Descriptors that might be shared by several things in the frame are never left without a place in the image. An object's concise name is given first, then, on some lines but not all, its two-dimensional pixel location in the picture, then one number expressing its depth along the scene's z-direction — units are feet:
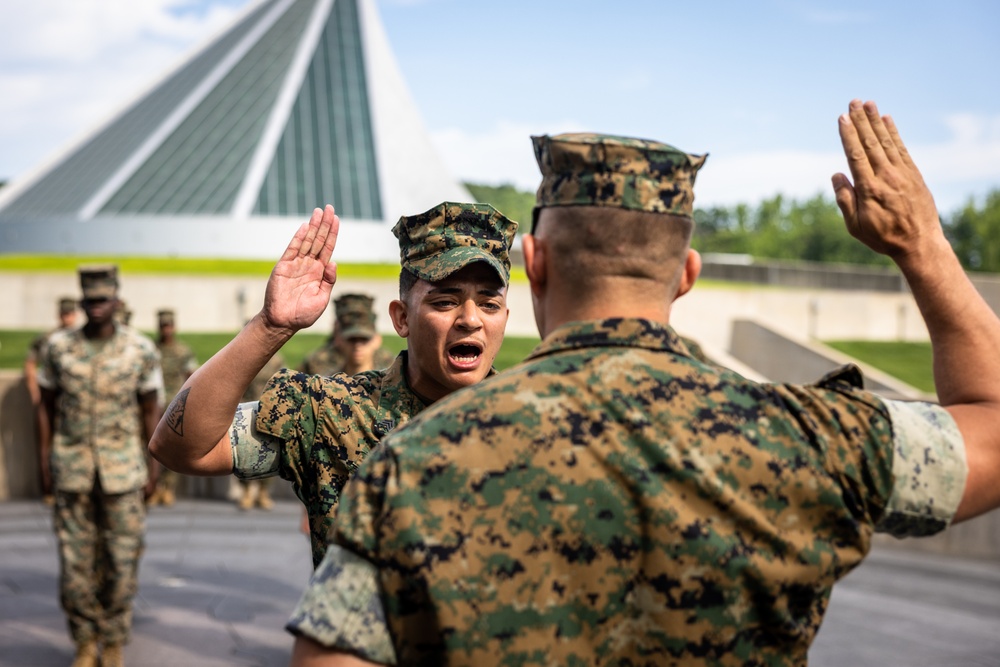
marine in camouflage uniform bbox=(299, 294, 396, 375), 24.32
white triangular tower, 122.93
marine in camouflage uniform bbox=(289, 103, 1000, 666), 5.82
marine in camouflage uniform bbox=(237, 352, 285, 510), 39.71
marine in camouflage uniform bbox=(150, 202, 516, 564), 9.41
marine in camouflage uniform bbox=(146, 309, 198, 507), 38.65
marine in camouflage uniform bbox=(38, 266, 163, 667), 22.59
